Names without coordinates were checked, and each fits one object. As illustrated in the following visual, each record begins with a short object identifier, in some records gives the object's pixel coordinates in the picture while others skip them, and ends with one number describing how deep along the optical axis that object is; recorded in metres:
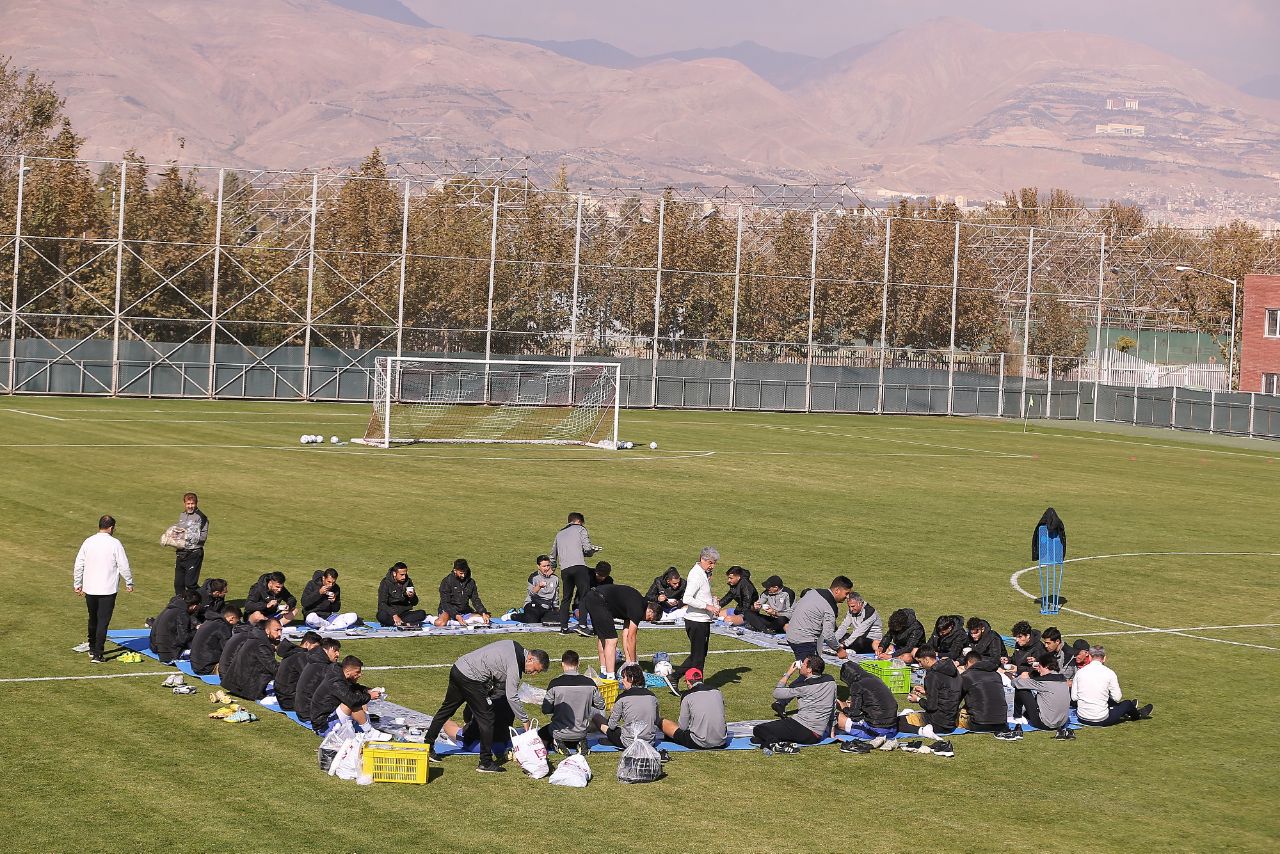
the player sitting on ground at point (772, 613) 27.14
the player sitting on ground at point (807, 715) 19.81
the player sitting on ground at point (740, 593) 27.50
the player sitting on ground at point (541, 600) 26.75
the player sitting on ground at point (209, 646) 22.08
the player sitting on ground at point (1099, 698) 21.56
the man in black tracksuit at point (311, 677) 19.86
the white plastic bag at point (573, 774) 17.99
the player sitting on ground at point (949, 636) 23.78
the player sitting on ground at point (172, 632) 22.84
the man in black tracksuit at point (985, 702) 20.84
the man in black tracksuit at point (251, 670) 20.78
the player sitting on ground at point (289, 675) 20.38
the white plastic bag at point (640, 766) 18.19
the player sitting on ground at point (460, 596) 26.34
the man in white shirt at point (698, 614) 23.03
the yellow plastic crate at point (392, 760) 17.70
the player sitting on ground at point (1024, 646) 22.94
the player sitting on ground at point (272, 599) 25.12
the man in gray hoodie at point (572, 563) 26.33
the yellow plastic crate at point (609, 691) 21.84
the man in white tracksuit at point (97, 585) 22.73
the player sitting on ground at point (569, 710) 19.16
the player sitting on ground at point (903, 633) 24.45
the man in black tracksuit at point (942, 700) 20.73
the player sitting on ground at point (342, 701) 19.02
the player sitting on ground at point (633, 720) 19.16
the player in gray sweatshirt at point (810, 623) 22.98
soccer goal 62.41
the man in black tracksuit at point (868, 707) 20.34
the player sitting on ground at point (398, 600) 25.92
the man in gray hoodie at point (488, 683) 18.55
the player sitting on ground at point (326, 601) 25.62
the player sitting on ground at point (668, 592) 27.73
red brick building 97.06
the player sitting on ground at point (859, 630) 24.98
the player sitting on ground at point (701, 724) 19.55
